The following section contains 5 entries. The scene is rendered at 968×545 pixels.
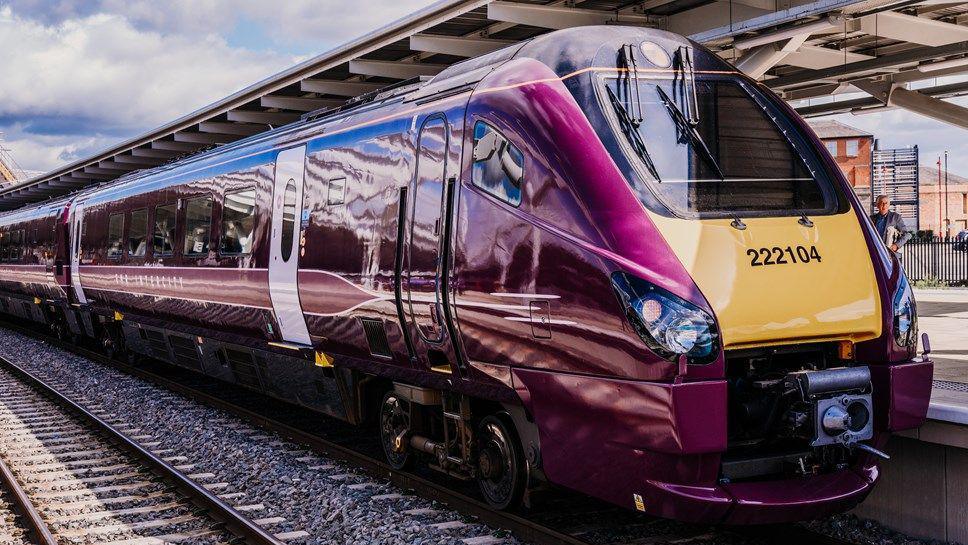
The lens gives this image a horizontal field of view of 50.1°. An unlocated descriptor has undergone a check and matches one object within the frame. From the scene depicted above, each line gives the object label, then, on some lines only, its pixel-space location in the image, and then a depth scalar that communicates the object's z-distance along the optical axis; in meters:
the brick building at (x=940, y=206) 73.62
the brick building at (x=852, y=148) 67.38
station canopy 9.97
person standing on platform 12.54
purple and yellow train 5.17
